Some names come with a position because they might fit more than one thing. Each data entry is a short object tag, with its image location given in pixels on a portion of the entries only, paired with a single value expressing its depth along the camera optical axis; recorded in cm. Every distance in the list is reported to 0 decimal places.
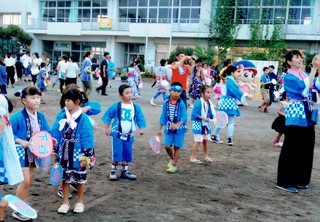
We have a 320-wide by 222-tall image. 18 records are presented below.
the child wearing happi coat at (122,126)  542
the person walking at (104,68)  1562
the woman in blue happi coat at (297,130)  532
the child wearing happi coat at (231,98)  788
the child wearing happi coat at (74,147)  422
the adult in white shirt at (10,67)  1862
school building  2859
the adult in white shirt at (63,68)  1415
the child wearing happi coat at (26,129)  396
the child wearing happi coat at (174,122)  596
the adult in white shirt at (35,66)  1713
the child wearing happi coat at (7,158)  327
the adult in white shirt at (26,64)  2186
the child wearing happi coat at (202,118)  649
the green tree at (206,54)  2819
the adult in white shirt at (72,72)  1370
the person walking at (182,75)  942
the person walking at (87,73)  1409
